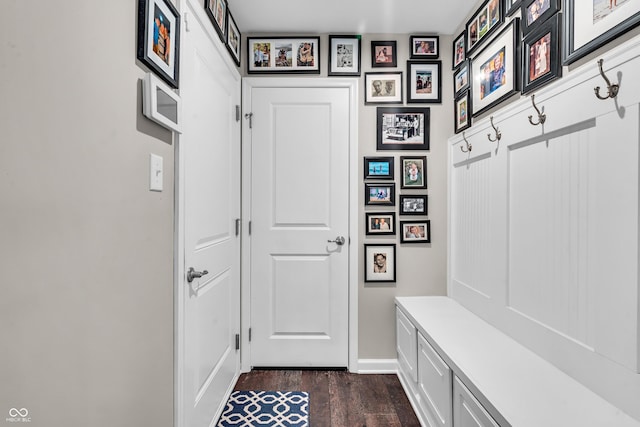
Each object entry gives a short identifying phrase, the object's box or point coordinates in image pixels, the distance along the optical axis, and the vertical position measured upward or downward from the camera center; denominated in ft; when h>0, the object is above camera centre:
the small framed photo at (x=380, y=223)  8.23 -0.25
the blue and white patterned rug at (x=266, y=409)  6.23 -3.79
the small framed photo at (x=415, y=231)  8.25 -0.44
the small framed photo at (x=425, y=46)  8.20 +3.98
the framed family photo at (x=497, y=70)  5.48 +2.52
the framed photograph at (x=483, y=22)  6.10 +3.65
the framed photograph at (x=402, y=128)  8.23 +2.02
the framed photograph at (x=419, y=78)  8.25 +3.22
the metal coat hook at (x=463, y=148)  6.93 +1.35
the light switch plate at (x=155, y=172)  3.86 +0.44
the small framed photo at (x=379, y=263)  8.23 -1.21
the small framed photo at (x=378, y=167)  8.21 +1.08
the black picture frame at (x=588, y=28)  3.44 +2.02
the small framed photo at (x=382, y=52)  8.24 +3.84
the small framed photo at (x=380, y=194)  8.21 +0.44
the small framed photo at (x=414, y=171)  8.21 +0.99
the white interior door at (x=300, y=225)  8.16 -0.32
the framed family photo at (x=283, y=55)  8.18 +3.74
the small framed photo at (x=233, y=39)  7.04 +3.72
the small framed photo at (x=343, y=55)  8.20 +3.75
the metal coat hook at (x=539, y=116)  4.56 +1.30
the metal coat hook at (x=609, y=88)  3.45 +1.27
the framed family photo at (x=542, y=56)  4.50 +2.19
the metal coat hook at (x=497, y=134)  5.69 +1.31
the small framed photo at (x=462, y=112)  7.24 +2.22
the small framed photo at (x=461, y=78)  7.29 +2.98
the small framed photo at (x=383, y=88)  8.25 +2.99
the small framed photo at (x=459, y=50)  7.54 +3.69
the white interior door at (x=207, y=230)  4.81 -0.32
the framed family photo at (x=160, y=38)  3.50 +1.93
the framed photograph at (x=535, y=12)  4.60 +2.84
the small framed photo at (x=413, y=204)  8.23 +0.20
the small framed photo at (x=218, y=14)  5.79 +3.52
